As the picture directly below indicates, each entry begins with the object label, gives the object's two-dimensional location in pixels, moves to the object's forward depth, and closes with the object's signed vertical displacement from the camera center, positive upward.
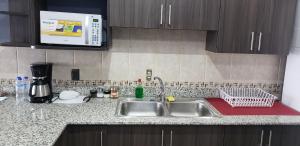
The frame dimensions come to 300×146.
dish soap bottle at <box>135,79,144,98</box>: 2.05 -0.32
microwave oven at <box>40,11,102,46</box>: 1.68 +0.21
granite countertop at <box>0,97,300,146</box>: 1.27 -0.44
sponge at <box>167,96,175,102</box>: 2.00 -0.37
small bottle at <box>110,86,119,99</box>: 2.04 -0.34
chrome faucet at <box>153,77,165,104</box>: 1.98 -0.30
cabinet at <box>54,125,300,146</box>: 1.58 -0.57
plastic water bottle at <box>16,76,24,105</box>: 1.89 -0.30
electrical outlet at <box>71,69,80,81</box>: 2.02 -0.17
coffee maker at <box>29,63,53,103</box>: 1.80 -0.25
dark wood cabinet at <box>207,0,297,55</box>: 1.76 +0.27
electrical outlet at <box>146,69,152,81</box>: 2.10 -0.16
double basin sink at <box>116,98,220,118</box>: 1.96 -0.45
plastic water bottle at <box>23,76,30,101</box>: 1.92 -0.28
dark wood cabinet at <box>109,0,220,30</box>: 1.70 +0.34
